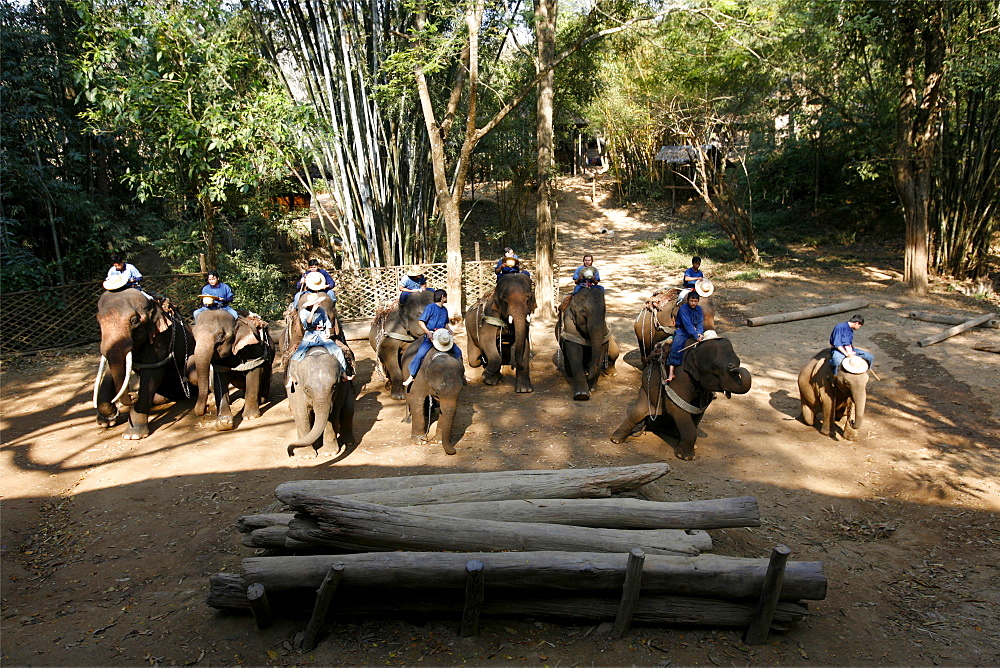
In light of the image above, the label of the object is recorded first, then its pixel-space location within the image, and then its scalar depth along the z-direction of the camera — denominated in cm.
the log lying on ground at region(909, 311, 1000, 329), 1071
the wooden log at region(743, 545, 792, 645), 377
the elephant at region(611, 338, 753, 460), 612
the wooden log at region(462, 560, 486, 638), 369
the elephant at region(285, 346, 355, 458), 636
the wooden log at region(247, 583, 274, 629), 377
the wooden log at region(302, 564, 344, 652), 370
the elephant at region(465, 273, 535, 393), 892
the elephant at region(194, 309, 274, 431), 763
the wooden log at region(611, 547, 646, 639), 374
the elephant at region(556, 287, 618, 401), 847
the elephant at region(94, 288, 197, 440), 716
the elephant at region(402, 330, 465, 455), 675
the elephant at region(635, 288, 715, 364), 838
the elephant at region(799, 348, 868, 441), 681
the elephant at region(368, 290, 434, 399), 855
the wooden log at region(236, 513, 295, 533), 433
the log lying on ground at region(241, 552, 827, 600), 384
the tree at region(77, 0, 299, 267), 945
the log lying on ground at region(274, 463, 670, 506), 458
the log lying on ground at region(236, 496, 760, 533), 437
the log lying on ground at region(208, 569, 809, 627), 400
